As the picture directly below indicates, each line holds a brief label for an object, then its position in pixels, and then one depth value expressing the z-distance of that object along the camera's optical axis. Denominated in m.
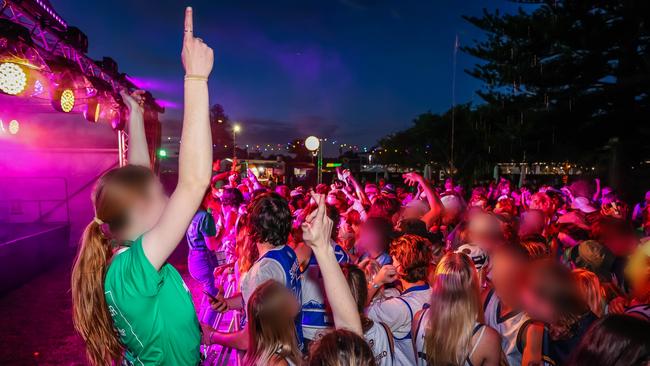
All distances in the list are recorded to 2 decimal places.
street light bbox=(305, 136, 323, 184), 14.50
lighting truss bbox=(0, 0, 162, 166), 4.89
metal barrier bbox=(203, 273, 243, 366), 4.47
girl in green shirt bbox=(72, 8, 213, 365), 1.32
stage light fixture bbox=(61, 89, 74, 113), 6.40
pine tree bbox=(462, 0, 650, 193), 15.11
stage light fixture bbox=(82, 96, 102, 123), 7.65
